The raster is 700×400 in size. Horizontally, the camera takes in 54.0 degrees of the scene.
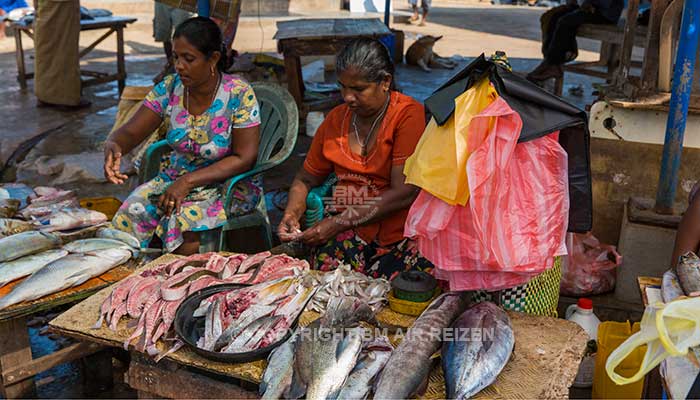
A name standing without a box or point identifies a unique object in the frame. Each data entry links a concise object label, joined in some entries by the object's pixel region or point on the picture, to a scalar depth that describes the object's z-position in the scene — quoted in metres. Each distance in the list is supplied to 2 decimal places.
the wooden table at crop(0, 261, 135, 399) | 2.97
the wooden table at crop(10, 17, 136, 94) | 8.83
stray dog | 11.39
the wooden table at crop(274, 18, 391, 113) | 6.59
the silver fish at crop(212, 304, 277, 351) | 2.47
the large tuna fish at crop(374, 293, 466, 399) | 2.17
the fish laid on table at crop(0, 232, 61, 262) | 3.23
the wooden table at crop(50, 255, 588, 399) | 2.30
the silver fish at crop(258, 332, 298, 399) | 2.23
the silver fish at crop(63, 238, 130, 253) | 3.31
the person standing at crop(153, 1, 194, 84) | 8.58
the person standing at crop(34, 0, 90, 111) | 7.93
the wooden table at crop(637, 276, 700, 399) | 2.00
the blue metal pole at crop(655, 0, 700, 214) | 3.45
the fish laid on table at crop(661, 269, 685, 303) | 2.44
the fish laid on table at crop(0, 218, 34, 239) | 3.58
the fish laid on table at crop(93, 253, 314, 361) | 2.52
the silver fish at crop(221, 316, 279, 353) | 2.44
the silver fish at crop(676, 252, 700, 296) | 2.43
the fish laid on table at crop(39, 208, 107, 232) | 3.73
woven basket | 2.83
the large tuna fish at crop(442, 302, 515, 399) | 2.19
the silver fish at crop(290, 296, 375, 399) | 2.19
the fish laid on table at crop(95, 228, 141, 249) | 3.48
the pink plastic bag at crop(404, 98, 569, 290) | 2.48
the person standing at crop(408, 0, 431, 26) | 17.75
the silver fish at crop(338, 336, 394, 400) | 2.20
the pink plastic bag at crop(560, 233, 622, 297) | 3.77
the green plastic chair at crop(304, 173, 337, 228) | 3.59
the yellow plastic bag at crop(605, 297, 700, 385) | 1.88
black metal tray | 2.39
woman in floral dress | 3.57
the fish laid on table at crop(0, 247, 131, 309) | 2.96
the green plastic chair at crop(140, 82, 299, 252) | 3.79
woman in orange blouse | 3.16
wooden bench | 7.65
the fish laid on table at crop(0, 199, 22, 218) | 3.95
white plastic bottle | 3.32
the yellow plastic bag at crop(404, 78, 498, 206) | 2.50
